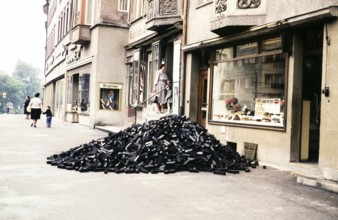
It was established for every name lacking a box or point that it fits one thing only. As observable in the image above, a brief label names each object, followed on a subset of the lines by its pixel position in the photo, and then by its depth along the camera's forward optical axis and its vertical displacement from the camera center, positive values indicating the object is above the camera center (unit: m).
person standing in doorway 17.38 +0.91
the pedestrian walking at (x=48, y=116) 23.44 -0.78
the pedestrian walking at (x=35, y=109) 22.98 -0.39
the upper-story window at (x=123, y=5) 24.19 +5.55
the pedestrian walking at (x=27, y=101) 36.28 -0.02
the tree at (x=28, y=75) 152.38 +9.34
